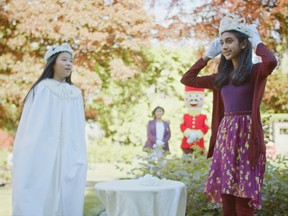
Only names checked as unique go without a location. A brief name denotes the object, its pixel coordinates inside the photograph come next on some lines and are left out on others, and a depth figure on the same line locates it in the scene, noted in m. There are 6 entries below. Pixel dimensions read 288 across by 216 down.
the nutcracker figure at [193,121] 7.82
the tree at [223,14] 5.94
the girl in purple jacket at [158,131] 7.95
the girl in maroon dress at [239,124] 2.61
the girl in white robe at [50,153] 3.33
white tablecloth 2.90
